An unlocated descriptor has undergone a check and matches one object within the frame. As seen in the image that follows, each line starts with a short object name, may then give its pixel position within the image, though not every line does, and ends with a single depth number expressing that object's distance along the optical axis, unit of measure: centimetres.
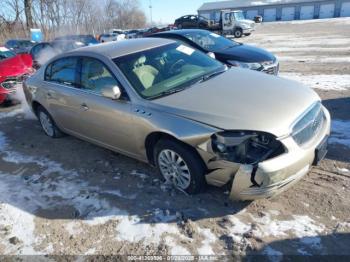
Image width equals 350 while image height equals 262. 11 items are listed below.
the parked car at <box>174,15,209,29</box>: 3038
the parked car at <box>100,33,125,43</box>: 2809
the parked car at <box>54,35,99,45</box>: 1323
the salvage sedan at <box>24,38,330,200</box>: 301
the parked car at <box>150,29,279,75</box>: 731
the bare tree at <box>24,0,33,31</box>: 3222
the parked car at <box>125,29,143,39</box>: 3092
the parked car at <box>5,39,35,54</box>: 1963
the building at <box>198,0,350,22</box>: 5684
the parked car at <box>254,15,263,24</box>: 4609
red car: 763
